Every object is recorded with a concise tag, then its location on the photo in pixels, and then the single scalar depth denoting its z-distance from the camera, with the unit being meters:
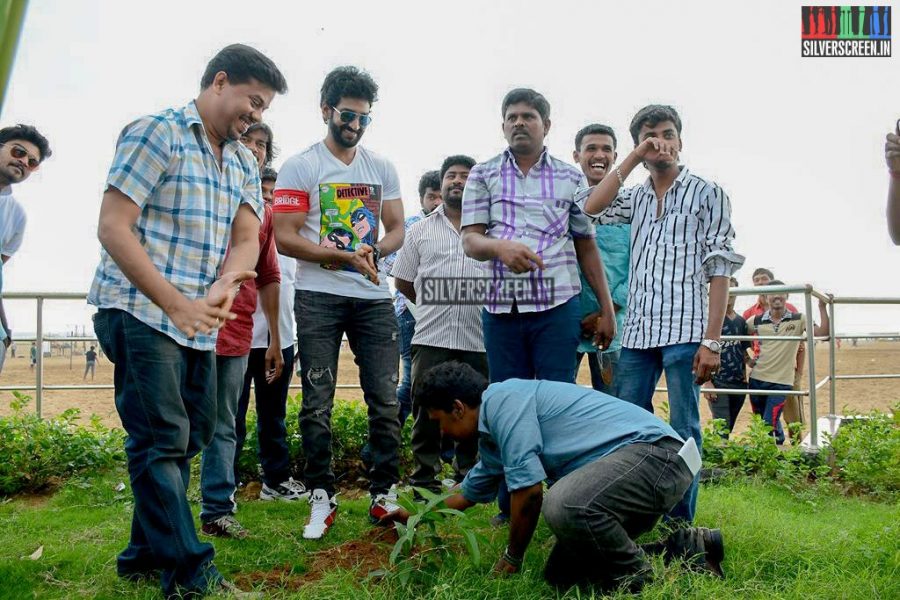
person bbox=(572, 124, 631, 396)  4.07
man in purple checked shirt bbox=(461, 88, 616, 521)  3.43
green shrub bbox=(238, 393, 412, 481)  4.85
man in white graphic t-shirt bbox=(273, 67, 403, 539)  3.55
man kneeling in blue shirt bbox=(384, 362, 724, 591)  2.60
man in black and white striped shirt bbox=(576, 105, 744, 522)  3.25
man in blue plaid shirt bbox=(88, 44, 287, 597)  2.36
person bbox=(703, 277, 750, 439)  7.01
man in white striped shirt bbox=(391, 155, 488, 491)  4.03
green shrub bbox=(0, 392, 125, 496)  4.66
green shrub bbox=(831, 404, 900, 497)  4.66
